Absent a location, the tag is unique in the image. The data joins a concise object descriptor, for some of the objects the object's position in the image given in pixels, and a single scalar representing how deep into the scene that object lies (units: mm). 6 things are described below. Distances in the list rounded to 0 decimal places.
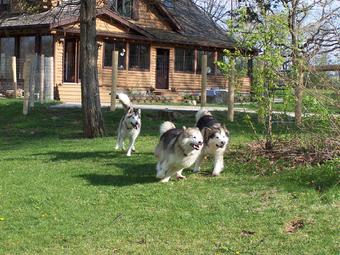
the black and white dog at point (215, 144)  10104
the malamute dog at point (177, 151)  9211
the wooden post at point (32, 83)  22047
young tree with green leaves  10420
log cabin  29984
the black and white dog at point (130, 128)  13245
